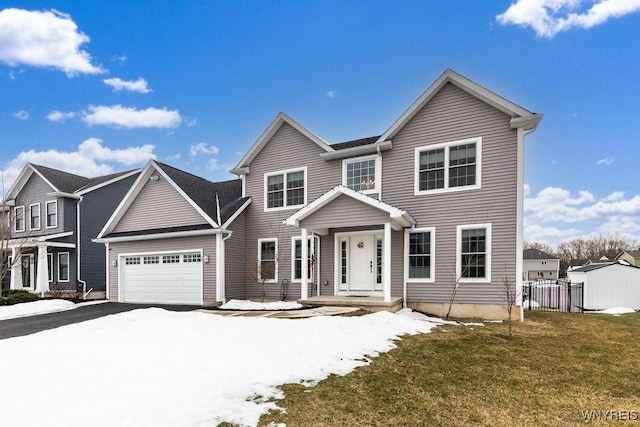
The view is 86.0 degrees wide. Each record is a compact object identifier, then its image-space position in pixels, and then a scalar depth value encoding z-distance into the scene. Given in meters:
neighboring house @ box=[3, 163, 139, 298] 19.28
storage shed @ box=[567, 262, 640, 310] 18.77
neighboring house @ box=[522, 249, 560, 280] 46.81
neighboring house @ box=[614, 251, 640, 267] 49.52
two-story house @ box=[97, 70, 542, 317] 10.89
